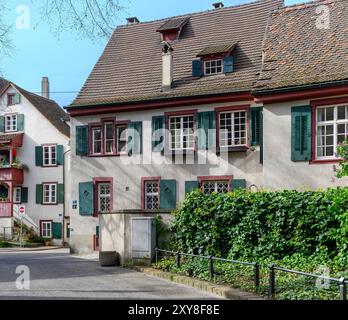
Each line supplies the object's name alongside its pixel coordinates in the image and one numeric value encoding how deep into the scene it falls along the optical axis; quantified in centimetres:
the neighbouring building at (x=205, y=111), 1686
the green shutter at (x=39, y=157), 3668
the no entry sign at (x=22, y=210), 3303
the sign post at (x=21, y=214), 3322
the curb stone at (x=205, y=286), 1020
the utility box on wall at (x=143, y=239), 1611
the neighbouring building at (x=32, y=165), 3606
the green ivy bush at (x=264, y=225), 1317
